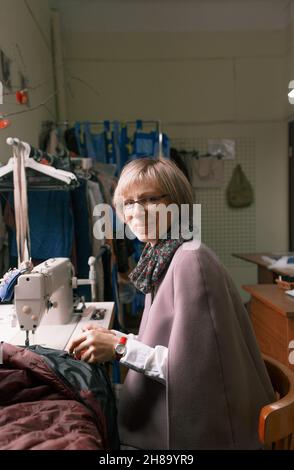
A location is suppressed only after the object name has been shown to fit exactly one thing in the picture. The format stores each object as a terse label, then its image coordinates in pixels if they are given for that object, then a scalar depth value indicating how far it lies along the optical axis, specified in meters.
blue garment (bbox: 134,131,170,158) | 3.33
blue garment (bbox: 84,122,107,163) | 3.25
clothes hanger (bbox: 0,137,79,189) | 1.71
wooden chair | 0.82
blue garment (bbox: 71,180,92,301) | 2.19
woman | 0.88
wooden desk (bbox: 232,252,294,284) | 2.79
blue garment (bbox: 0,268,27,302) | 1.19
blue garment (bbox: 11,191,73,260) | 2.02
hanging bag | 4.24
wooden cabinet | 1.87
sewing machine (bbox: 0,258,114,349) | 1.19
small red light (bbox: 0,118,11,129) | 1.67
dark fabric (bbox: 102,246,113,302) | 2.47
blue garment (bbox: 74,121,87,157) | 3.29
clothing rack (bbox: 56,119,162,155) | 3.29
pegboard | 4.25
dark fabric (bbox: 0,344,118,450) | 0.66
